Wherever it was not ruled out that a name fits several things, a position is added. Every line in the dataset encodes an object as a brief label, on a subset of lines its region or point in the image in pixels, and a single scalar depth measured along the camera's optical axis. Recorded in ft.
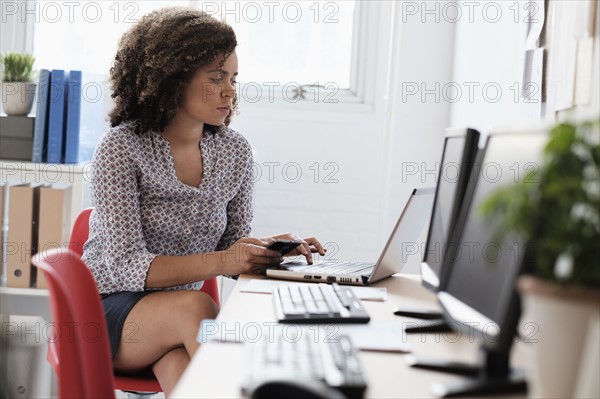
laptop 5.98
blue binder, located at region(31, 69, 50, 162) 9.27
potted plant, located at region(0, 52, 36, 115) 9.34
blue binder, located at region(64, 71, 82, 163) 9.34
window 10.72
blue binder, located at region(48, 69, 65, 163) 9.31
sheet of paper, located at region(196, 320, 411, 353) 4.12
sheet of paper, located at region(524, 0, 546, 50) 6.20
